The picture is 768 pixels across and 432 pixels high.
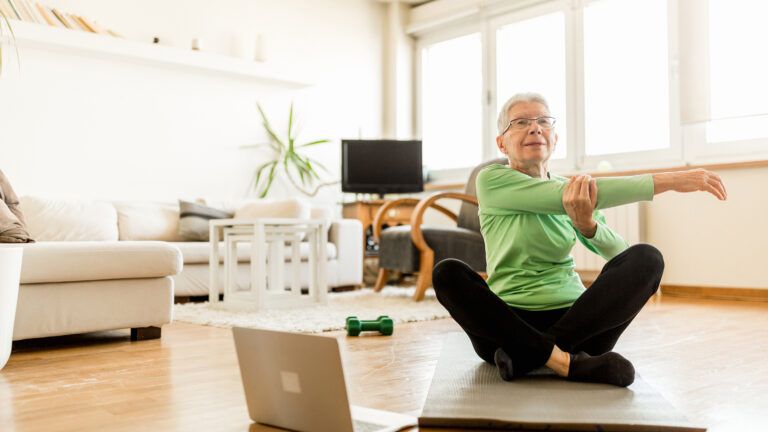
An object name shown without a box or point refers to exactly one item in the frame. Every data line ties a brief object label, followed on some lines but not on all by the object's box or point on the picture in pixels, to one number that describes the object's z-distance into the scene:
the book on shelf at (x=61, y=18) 4.52
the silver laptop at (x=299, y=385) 1.21
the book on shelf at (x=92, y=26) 4.64
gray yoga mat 1.33
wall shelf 4.43
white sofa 2.39
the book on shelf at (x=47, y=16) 4.46
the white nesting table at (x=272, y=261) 3.43
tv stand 5.41
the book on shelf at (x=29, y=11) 4.39
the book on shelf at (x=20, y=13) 4.35
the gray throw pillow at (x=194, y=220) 4.45
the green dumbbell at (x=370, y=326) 2.68
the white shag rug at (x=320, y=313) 2.92
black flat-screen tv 5.62
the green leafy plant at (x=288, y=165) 5.62
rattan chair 3.89
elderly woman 1.61
